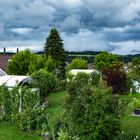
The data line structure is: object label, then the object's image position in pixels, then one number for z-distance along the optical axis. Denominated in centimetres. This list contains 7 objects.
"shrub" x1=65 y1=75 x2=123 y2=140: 776
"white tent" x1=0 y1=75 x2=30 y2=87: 1408
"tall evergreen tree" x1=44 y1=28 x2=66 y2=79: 2616
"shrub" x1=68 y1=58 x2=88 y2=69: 3214
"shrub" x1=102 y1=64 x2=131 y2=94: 1567
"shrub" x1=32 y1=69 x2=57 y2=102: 1378
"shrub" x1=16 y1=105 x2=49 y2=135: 969
